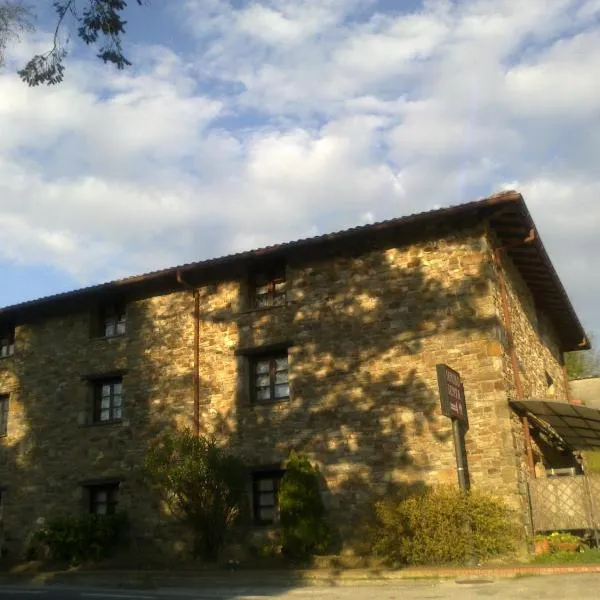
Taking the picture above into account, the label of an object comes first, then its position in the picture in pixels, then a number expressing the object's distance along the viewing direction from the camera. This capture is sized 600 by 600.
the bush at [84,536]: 16.77
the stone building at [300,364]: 14.96
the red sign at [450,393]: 13.23
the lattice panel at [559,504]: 13.64
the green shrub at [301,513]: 14.58
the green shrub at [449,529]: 13.05
